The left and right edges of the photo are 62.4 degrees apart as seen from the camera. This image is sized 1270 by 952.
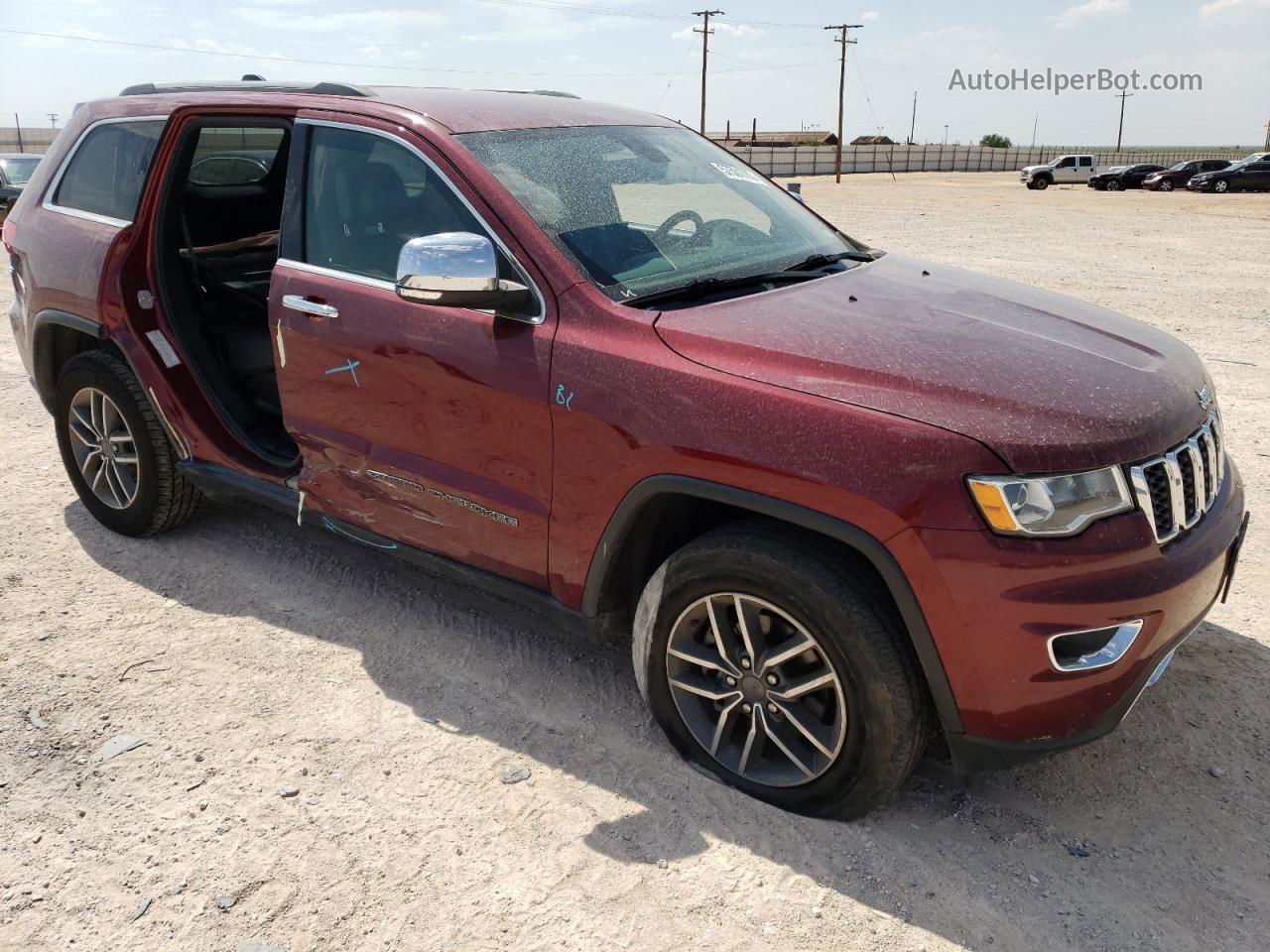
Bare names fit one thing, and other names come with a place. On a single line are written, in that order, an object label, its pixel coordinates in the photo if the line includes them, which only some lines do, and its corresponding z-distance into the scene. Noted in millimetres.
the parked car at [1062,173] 43562
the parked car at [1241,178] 35906
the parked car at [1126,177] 40719
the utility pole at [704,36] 58531
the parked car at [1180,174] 38625
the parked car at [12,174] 14906
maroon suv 2477
